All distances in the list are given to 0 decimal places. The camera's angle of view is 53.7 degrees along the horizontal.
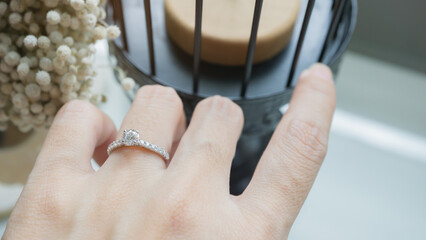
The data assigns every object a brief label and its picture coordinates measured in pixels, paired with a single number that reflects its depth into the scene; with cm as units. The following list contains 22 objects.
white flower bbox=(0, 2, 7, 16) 33
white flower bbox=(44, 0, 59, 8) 32
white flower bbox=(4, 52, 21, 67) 33
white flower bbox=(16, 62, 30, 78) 33
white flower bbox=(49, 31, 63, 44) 33
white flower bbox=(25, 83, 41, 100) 34
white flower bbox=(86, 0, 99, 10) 32
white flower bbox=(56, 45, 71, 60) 32
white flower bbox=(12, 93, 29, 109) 35
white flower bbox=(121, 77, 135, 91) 37
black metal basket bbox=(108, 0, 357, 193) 38
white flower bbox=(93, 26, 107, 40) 35
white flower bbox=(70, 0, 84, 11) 31
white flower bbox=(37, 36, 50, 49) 33
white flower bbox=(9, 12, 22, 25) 33
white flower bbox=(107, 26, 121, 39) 34
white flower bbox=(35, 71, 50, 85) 33
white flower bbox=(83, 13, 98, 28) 33
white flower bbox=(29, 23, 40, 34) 33
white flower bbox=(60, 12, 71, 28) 33
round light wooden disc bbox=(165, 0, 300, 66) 38
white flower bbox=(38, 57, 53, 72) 33
